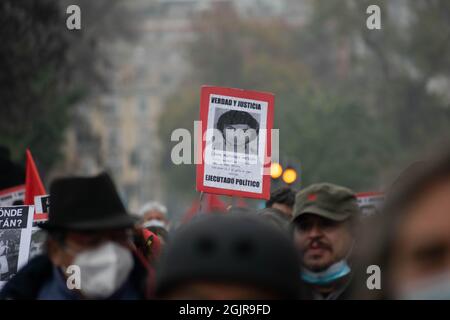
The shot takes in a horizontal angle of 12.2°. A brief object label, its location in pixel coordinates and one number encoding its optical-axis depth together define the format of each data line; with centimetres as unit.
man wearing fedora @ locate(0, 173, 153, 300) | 605
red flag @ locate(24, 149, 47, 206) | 1408
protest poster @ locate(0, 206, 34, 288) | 1142
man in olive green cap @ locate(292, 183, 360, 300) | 881
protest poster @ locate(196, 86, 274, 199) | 1240
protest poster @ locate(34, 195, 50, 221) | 1255
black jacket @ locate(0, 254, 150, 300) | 617
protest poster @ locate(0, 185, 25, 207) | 1457
